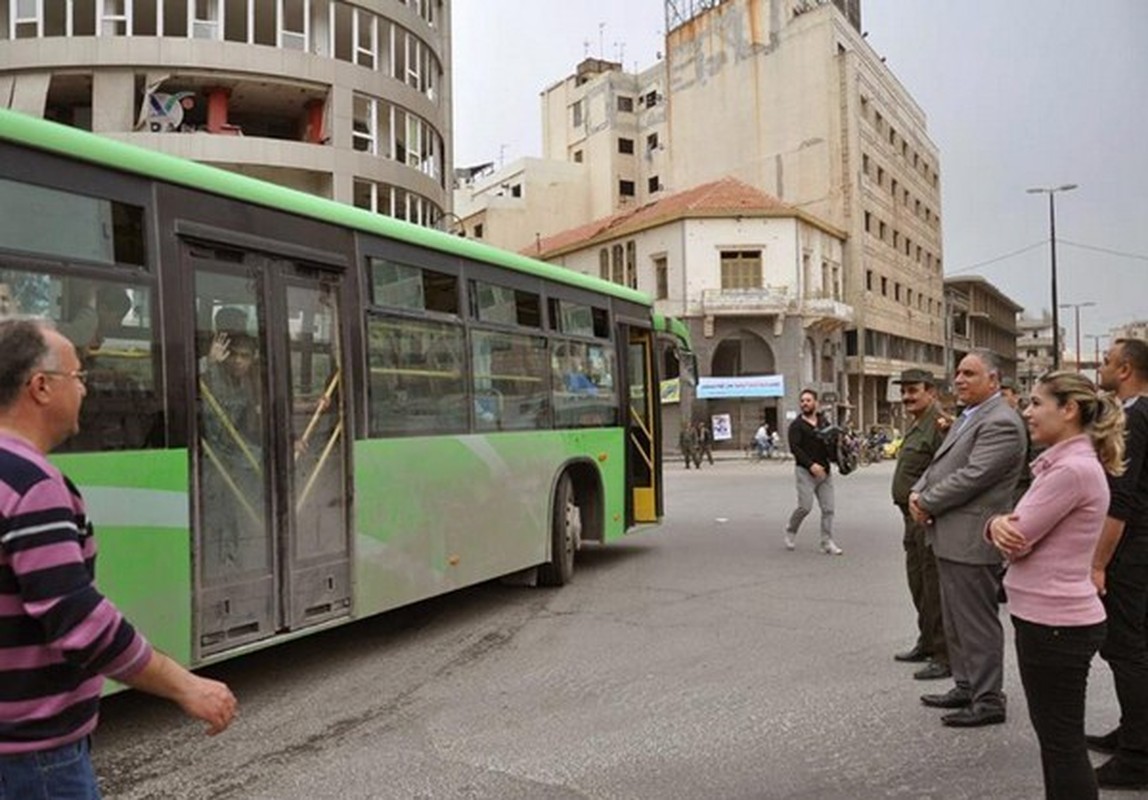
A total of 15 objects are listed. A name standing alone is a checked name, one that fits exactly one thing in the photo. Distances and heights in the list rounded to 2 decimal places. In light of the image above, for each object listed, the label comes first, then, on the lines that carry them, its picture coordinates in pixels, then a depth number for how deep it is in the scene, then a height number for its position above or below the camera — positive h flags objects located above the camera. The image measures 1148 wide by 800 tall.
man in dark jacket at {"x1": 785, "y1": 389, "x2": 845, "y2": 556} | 11.53 -0.71
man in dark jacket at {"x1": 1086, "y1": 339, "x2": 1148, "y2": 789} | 4.27 -0.91
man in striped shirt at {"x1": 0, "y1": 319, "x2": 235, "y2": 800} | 2.02 -0.41
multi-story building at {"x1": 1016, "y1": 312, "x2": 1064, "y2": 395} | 117.88 +7.43
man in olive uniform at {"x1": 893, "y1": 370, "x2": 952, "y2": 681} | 6.26 -0.84
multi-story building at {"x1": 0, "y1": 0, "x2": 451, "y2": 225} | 29.50 +10.63
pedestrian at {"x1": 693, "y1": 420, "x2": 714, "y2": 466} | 37.22 -1.50
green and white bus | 4.84 +0.15
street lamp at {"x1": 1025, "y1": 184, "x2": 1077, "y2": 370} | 36.31 +6.15
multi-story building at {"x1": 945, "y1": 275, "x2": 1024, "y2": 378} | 72.62 +6.92
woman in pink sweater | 3.41 -0.61
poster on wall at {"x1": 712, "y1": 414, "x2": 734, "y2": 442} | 43.03 -1.05
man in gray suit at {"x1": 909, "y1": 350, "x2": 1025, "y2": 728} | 5.00 -0.60
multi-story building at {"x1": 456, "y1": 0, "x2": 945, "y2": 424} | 49.72 +14.94
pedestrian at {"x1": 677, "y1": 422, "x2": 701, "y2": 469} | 35.19 -1.66
